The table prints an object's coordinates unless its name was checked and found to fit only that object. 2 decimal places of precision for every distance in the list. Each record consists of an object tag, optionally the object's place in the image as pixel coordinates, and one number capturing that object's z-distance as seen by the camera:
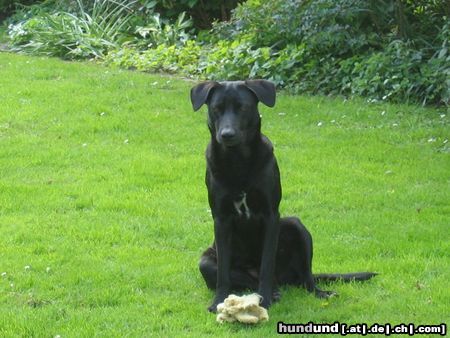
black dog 5.83
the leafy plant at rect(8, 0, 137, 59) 15.80
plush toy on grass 5.49
